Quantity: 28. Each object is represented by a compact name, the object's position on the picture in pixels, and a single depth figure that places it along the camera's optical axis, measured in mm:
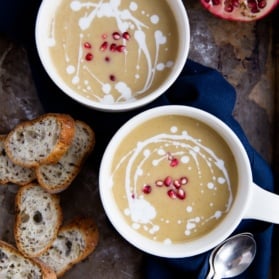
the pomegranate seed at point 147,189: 877
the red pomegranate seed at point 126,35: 885
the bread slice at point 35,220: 942
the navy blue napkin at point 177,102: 932
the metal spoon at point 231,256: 954
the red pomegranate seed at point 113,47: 877
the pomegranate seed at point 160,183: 875
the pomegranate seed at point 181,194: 873
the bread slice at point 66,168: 936
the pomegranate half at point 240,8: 957
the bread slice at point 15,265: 950
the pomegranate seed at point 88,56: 881
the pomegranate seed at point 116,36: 881
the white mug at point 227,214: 873
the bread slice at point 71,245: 946
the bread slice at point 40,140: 917
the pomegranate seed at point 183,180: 875
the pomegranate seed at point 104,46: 880
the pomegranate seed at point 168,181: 873
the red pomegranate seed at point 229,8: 959
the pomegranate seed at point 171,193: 869
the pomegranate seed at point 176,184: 871
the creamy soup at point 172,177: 877
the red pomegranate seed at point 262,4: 957
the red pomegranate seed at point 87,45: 882
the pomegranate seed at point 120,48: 879
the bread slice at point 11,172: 952
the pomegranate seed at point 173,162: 876
